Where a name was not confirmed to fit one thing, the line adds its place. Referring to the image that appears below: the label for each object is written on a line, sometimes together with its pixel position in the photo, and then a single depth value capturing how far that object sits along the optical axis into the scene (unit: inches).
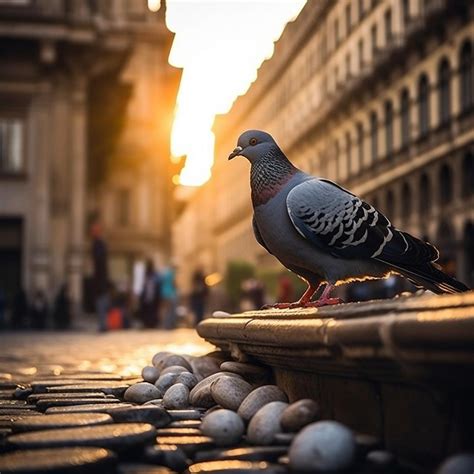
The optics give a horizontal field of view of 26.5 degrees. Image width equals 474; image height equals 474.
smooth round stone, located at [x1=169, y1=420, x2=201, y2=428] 148.0
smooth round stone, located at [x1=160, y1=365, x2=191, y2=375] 207.3
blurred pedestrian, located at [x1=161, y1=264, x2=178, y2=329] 884.6
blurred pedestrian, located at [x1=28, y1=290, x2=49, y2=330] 878.4
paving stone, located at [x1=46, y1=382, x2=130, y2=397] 197.2
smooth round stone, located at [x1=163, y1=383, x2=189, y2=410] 174.9
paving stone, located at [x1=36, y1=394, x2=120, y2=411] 174.4
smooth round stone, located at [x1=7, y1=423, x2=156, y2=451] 120.3
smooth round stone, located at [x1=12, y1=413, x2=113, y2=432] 135.3
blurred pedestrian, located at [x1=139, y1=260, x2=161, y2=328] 882.1
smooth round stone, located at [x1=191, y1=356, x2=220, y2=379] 219.6
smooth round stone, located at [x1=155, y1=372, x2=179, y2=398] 196.7
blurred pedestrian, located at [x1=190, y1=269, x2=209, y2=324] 929.5
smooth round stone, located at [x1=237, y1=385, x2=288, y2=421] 148.9
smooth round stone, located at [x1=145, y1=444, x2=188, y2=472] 121.8
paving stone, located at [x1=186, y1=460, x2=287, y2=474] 111.5
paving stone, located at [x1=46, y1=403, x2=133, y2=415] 154.2
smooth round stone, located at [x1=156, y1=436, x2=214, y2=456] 129.4
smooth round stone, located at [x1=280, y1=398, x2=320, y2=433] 131.1
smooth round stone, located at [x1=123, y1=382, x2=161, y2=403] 182.7
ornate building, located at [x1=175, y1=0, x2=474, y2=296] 1382.9
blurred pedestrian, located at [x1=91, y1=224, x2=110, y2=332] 681.6
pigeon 168.2
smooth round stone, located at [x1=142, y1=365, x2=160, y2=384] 219.1
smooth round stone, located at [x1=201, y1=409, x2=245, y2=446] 135.3
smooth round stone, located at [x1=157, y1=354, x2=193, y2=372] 222.5
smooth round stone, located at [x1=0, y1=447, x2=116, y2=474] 105.1
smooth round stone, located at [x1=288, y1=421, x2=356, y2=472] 106.6
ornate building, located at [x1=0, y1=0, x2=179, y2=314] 918.4
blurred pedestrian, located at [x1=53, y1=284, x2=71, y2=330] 885.8
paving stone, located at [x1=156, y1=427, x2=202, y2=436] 139.7
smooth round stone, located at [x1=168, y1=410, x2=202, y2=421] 156.4
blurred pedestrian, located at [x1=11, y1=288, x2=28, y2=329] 886.4
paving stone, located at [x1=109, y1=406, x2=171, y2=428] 143.9
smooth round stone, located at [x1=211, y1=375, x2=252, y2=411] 161.5
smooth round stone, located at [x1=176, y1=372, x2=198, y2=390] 195.3
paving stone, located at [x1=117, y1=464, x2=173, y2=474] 112.3
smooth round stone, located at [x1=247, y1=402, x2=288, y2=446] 131.3
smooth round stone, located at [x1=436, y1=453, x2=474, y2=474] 93.4
